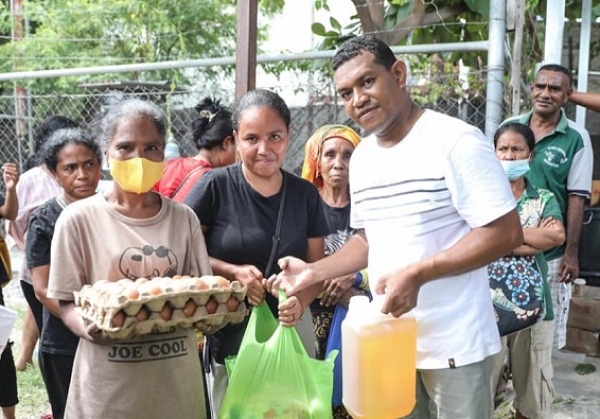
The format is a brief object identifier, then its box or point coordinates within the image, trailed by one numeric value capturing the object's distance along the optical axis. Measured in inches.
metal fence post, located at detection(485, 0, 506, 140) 129.2
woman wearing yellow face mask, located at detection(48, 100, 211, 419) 75.0
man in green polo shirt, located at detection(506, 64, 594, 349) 141.1
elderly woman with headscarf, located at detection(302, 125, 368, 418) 110.7
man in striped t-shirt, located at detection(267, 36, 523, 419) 67.7
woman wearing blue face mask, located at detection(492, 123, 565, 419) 116.4
